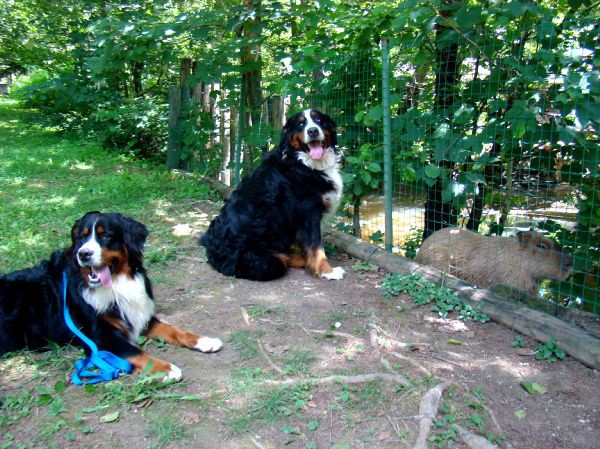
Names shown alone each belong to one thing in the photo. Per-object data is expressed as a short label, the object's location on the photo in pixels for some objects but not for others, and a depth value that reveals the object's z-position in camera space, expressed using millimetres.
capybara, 4468
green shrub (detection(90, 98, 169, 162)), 11055
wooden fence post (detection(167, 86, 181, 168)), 9500
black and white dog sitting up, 4801
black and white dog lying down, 3176
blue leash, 2957
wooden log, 3105
